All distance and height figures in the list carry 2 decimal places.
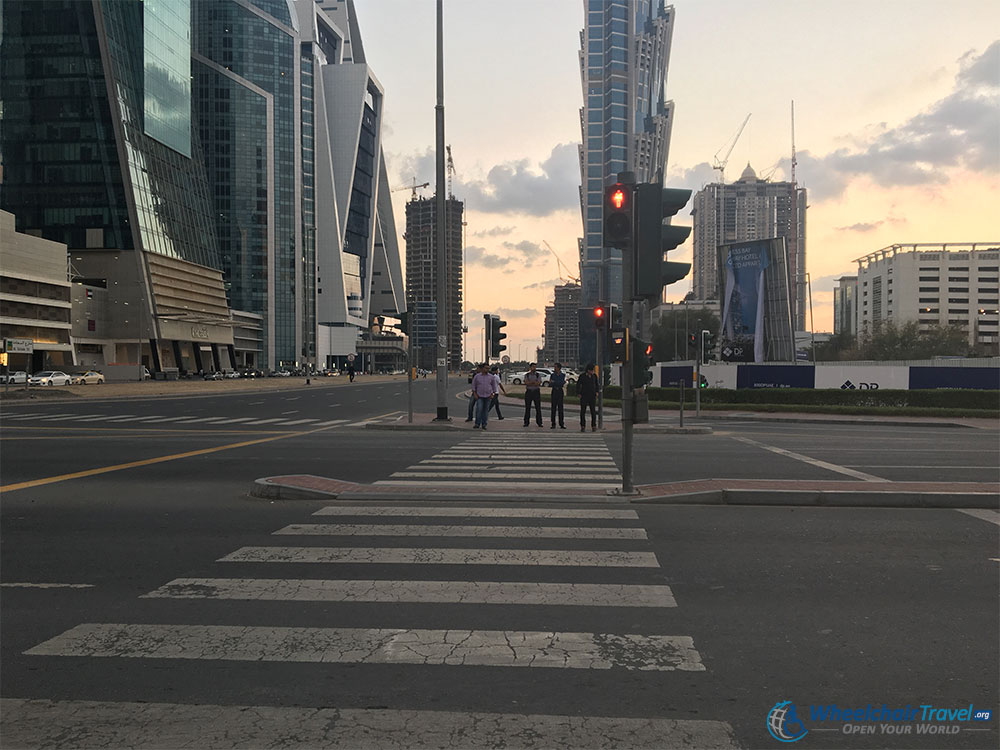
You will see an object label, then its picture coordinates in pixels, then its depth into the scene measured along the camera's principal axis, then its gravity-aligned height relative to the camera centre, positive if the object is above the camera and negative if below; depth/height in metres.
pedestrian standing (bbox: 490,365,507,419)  21.62 -0.46
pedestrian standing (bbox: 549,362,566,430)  21.62 -0.74
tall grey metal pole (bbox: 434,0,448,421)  22.42 +3.62
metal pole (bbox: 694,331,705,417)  23.83 -0.12
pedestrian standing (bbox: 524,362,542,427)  22.09 -0.79
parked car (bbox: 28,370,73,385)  56.81 -1.09
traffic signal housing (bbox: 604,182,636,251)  9.48 +2.08
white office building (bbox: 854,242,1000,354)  159.75 +18.80
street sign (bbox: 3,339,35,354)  54.92 +1.58
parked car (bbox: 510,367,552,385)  61.03 -1.11
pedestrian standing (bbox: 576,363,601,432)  21.00 -0.78
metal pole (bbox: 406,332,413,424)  22.50 +0.12
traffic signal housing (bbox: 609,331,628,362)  9.70 +0.26
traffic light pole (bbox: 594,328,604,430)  23.01 -0.42
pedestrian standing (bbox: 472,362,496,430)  20.84 -0.78
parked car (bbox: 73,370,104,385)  64.16 -1.24
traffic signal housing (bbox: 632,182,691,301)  9.52 +1.78
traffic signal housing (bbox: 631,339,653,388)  9.61 +0.02
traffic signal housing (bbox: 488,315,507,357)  25.69 +1.11
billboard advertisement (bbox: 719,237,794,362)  59.12 +5.12
